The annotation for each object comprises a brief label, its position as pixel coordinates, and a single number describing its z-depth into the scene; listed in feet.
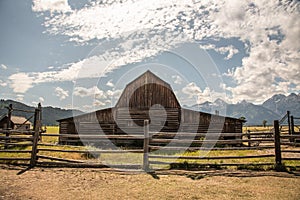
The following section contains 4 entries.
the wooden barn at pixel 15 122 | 159.53
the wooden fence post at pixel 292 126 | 72.80
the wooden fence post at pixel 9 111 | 65.37
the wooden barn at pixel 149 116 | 83.65
